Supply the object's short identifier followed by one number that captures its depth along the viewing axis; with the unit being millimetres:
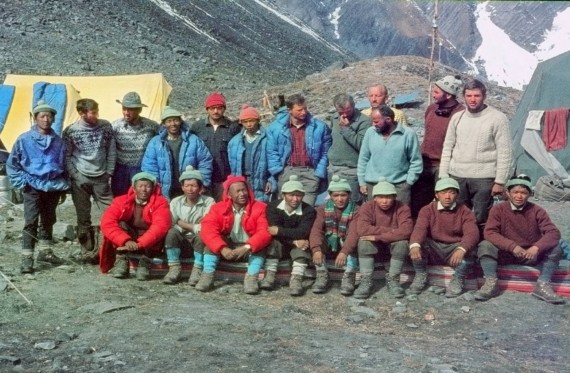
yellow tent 13211
